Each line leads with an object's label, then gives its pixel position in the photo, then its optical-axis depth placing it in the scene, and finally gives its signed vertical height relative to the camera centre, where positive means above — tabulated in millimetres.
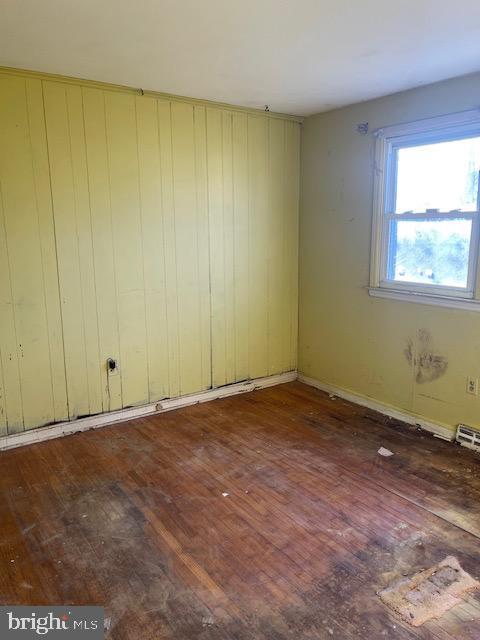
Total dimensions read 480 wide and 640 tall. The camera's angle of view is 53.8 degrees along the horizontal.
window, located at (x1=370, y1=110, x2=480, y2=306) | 3080 +165
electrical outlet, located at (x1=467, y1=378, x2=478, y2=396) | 3164 -1020
